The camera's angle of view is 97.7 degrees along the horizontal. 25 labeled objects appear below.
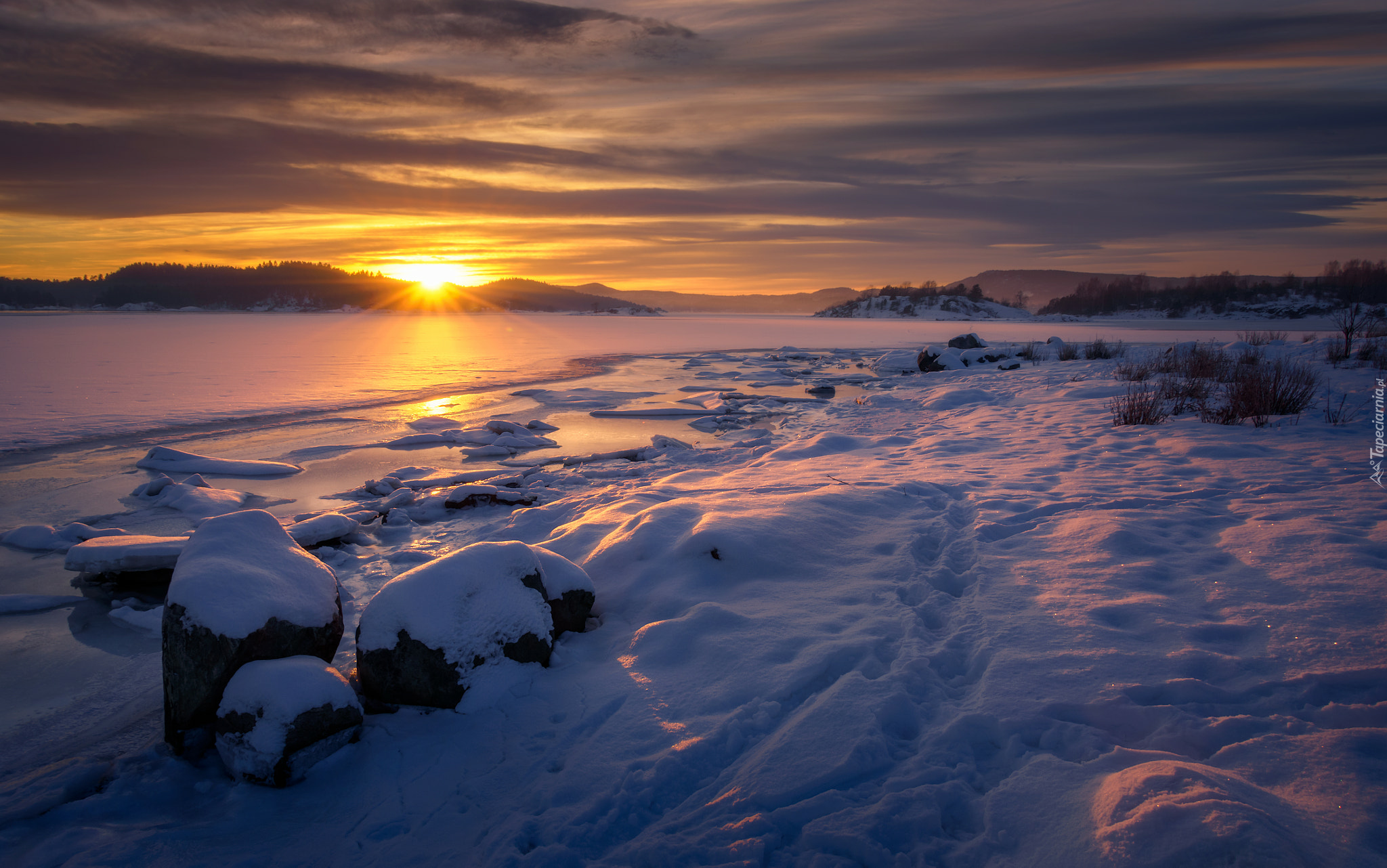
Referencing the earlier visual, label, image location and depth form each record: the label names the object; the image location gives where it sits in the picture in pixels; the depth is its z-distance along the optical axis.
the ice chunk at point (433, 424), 11.21
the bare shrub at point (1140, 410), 8.21
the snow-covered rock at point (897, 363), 20.94
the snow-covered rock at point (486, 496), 6.88
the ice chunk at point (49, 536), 5.51
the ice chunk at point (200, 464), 8.08
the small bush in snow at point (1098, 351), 18.11
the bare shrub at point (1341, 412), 7.24
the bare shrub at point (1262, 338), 15.05
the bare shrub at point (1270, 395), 7.78
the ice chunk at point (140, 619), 4.30
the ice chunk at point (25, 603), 4.43
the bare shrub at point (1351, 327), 12.15
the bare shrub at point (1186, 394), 8.68
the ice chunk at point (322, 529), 5.48
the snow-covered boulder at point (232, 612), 3.08
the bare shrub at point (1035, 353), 20.31
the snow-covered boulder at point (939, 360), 19.52
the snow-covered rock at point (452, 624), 3.33
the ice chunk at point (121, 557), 4.71
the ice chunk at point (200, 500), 6.52
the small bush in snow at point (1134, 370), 11.70
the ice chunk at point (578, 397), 14.05
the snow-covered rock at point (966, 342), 22.66
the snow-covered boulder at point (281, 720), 2.87
